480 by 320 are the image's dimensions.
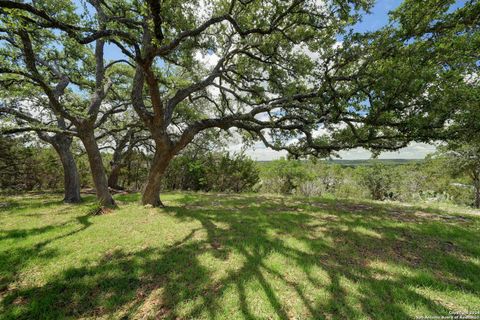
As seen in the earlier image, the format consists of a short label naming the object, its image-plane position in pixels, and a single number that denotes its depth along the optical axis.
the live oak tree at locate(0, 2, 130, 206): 6.04
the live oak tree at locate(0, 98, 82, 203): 8.48
